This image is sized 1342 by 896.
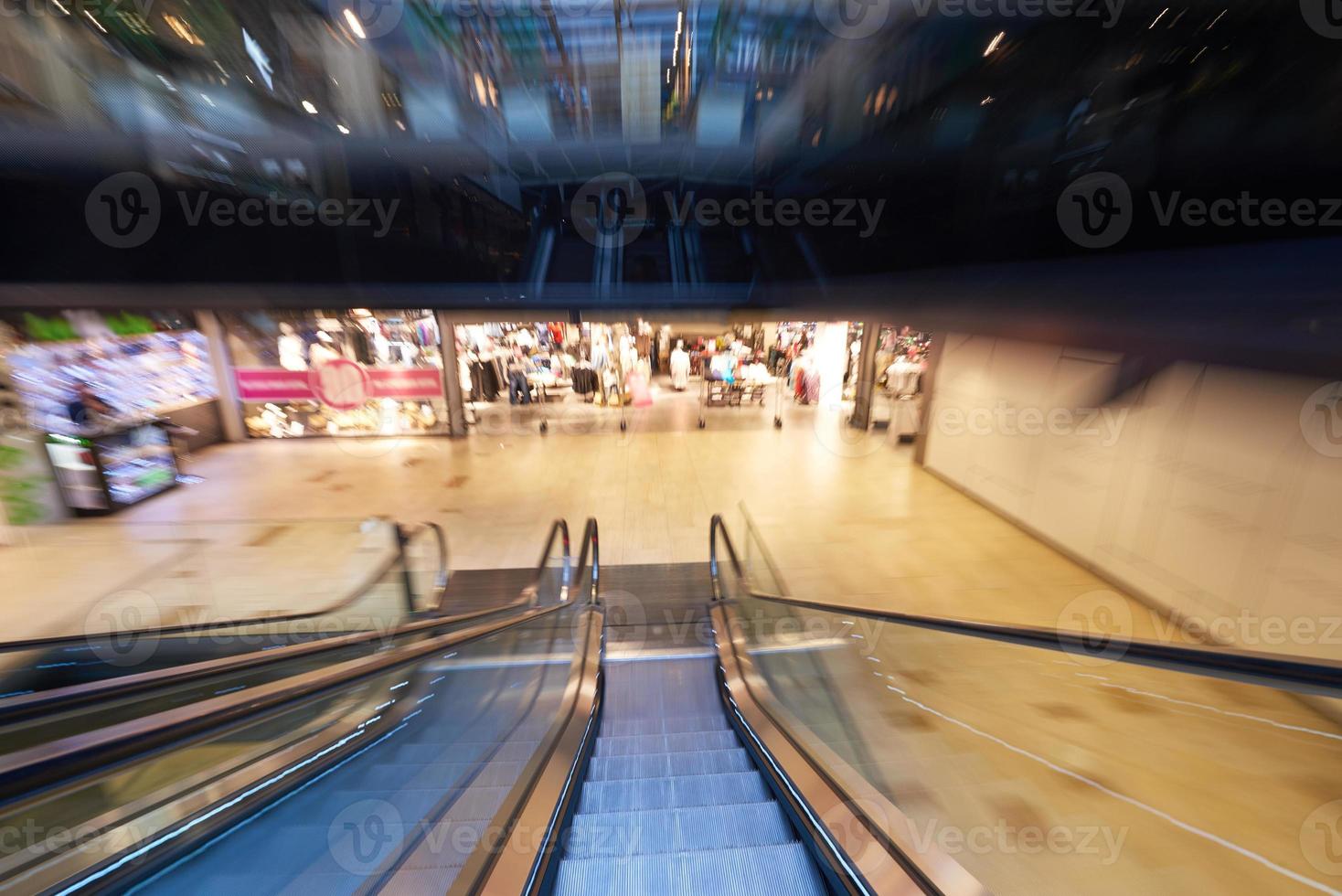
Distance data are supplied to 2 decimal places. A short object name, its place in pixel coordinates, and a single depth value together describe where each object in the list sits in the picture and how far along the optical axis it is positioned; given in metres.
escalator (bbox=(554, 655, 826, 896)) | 1.40
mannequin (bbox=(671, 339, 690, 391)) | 12.16
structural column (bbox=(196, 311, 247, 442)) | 7.87
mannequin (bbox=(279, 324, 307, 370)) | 8.04
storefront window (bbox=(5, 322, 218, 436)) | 5.66
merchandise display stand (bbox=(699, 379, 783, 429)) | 10.56
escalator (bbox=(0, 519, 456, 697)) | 3.31
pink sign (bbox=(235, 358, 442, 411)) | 8.19
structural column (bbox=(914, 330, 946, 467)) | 7.57
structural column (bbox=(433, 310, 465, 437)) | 8.45
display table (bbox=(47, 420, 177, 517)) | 5.62
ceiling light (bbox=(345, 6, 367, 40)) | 4.40
